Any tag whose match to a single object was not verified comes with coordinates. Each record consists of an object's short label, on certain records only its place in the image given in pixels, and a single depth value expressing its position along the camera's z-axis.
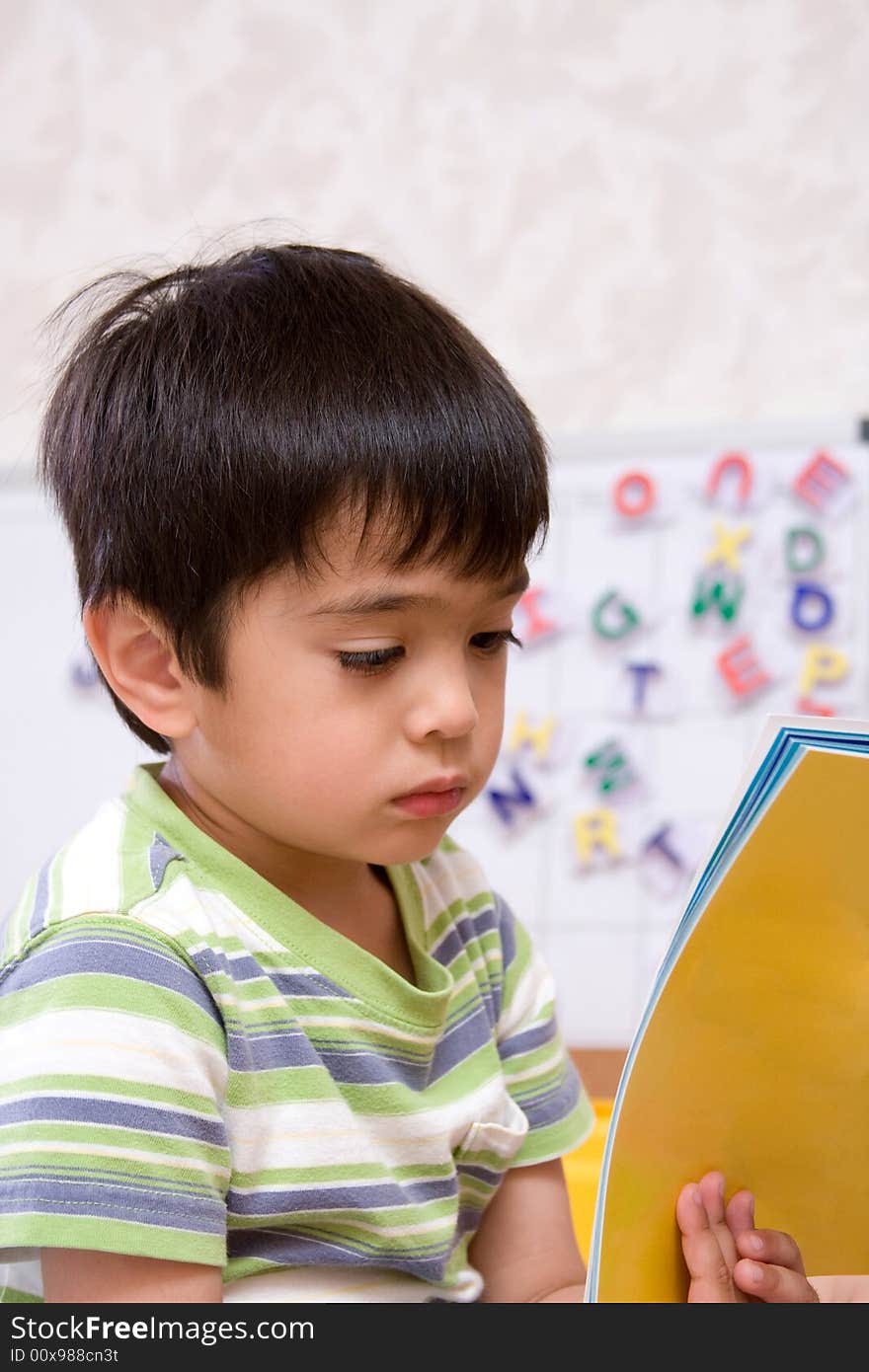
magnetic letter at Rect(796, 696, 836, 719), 2.39
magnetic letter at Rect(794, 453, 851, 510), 2.39
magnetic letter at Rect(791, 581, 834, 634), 2.38
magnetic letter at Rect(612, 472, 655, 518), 2.42
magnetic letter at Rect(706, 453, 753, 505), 2.41
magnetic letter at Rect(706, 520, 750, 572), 2.40
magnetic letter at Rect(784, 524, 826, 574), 2.39
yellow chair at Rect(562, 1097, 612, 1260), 2.00
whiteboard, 2.39
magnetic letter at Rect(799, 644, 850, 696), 2.38
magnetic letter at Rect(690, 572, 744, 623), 2.40
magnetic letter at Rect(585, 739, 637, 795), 2.41
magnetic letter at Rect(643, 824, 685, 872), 2.40
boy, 1.43
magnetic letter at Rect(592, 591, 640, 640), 2.42
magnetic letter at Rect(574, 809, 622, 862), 2.41
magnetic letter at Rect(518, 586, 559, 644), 2.43
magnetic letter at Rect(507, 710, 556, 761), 2.42
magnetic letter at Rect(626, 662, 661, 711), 2.41
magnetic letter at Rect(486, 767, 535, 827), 2.42
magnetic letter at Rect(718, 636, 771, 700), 2.39
